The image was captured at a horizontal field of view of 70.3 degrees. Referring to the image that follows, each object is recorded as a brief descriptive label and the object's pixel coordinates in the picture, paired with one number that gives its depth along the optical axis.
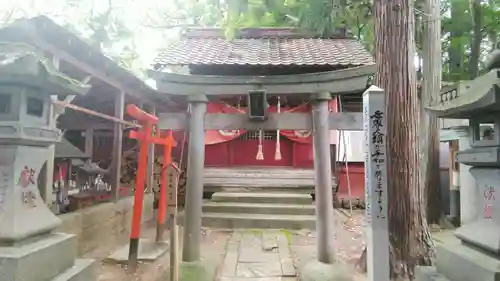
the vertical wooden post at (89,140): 9.53
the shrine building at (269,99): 7.87
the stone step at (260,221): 9.43
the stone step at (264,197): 10.38
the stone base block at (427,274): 3.57
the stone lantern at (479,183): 2.93
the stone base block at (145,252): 6.54
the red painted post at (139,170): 6.16
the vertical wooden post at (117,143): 8.22
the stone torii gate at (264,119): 5.67
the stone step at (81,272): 3.34
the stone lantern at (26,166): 2.82
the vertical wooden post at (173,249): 4.49
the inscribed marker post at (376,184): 3.16
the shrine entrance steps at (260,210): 9.52
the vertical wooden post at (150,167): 10.15
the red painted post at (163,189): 7.23
